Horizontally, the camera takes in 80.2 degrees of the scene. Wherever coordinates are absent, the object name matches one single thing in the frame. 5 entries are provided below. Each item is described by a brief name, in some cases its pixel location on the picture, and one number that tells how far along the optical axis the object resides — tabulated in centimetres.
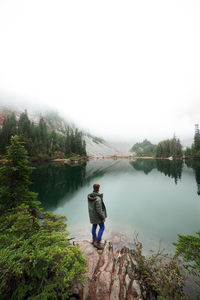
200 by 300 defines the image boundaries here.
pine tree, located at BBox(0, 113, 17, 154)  5930
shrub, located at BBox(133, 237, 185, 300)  296
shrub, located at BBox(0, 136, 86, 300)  220
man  524
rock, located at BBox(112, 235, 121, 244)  727
